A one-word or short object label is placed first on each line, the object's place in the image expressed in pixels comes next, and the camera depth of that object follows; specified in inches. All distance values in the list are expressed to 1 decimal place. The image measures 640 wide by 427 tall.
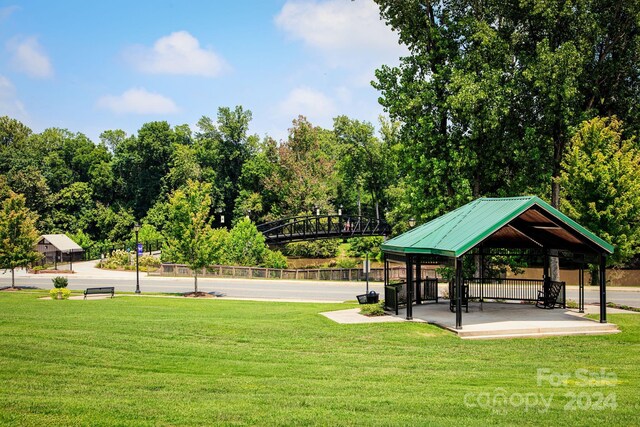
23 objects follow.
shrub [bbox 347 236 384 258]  2689.0
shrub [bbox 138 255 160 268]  2128.1
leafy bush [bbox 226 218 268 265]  2048.5
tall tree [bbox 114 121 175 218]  3487.0
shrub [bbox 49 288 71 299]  1168.8
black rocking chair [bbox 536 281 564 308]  928.3
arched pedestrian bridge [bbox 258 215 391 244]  2509.8
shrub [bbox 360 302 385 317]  857.5
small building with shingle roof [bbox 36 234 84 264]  2393.0
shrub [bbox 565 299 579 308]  970.5
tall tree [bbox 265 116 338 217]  2864.2
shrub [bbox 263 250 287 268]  2071.9
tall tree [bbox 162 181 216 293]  1336.1
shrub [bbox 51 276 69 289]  1246.3
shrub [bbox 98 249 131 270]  2242.9
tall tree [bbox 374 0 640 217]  1145.4
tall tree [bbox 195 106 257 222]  3417.8
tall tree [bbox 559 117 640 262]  1035.9
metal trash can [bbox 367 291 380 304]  952.3
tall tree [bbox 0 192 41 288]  1486.2
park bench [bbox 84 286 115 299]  1190.3
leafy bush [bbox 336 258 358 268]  2178.9
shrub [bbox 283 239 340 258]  2748.5
